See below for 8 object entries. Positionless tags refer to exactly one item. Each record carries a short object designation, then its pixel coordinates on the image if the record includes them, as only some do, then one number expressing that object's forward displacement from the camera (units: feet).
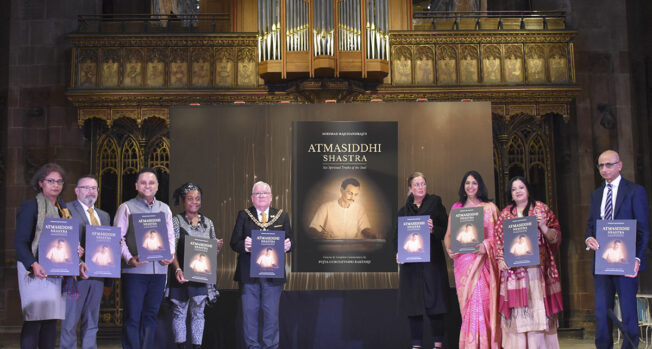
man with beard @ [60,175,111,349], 19.54
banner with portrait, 25.48
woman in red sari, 21.35
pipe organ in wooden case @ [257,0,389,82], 33.42
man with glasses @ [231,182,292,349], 22.20
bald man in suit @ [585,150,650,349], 20.42
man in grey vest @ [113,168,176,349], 20.58
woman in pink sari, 22.11
